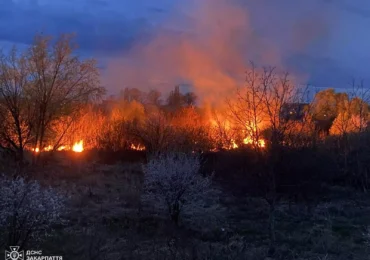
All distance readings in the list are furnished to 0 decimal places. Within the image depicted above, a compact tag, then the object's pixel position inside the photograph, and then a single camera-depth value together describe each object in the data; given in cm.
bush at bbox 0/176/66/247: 884
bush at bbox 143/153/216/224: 1462
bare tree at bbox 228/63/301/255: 1037
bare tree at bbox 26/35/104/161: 2380
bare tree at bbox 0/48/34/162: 2252
